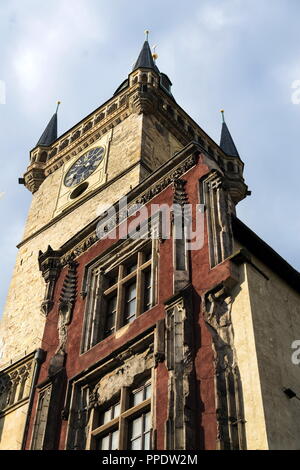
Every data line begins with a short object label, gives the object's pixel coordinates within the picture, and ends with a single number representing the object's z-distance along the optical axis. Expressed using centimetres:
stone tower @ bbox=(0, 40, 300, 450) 1184
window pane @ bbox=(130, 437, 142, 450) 1281
